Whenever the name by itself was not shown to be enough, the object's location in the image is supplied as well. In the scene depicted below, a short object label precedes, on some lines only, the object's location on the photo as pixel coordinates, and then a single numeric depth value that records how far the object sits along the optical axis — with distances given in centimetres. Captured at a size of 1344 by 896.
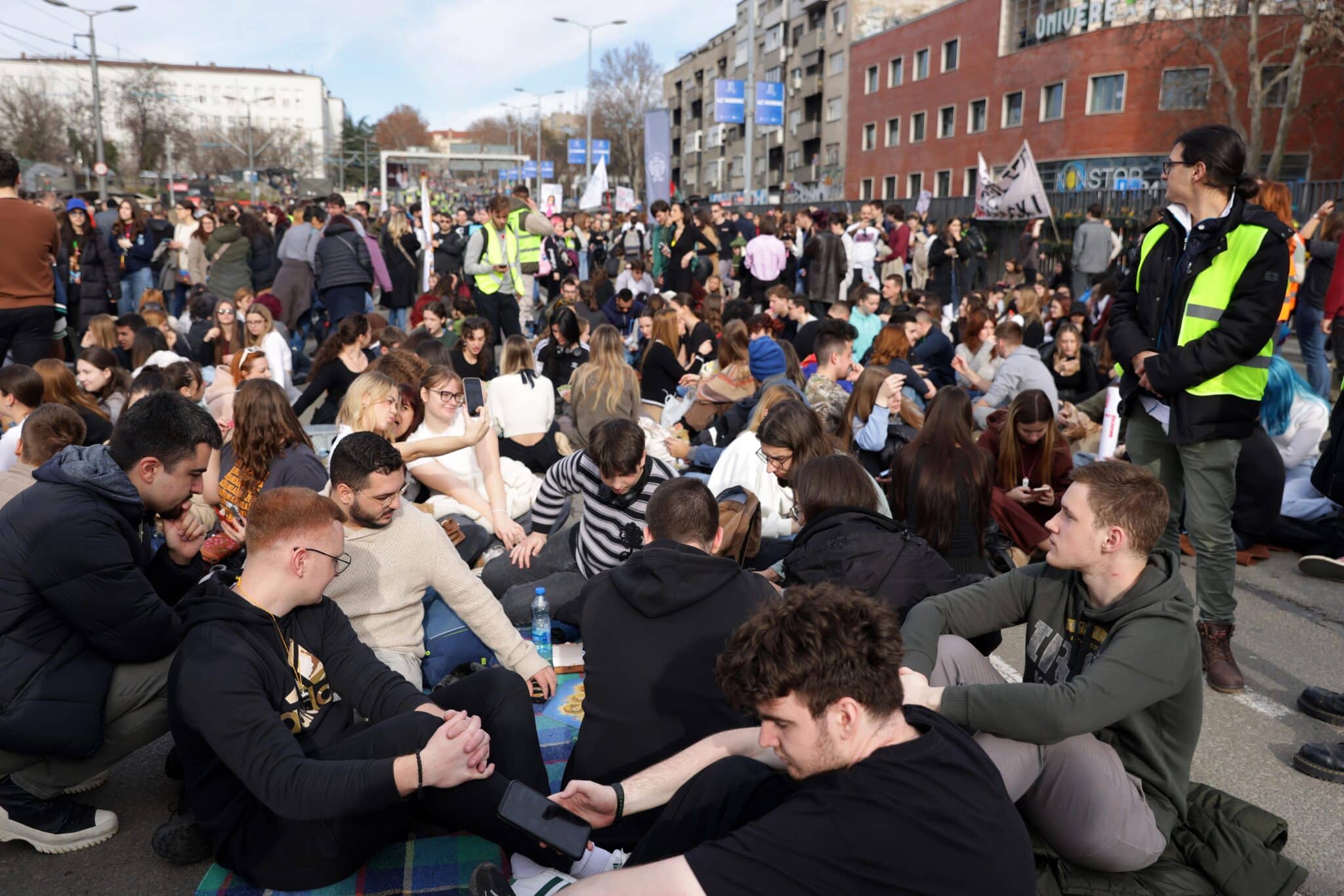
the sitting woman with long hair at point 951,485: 499
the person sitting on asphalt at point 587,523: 485
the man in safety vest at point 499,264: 1253
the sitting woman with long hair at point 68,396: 601
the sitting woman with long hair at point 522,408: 795
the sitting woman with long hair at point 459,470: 595
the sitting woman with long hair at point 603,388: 776
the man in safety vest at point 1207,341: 428
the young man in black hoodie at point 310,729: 274
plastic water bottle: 498
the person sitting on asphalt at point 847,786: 191
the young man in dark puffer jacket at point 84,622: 327
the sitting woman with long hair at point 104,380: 732
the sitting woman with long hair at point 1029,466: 589
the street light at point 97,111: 2853
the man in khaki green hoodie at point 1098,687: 275
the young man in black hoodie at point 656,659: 300
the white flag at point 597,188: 2516
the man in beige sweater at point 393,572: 393
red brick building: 3456
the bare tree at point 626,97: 7525
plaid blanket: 318
